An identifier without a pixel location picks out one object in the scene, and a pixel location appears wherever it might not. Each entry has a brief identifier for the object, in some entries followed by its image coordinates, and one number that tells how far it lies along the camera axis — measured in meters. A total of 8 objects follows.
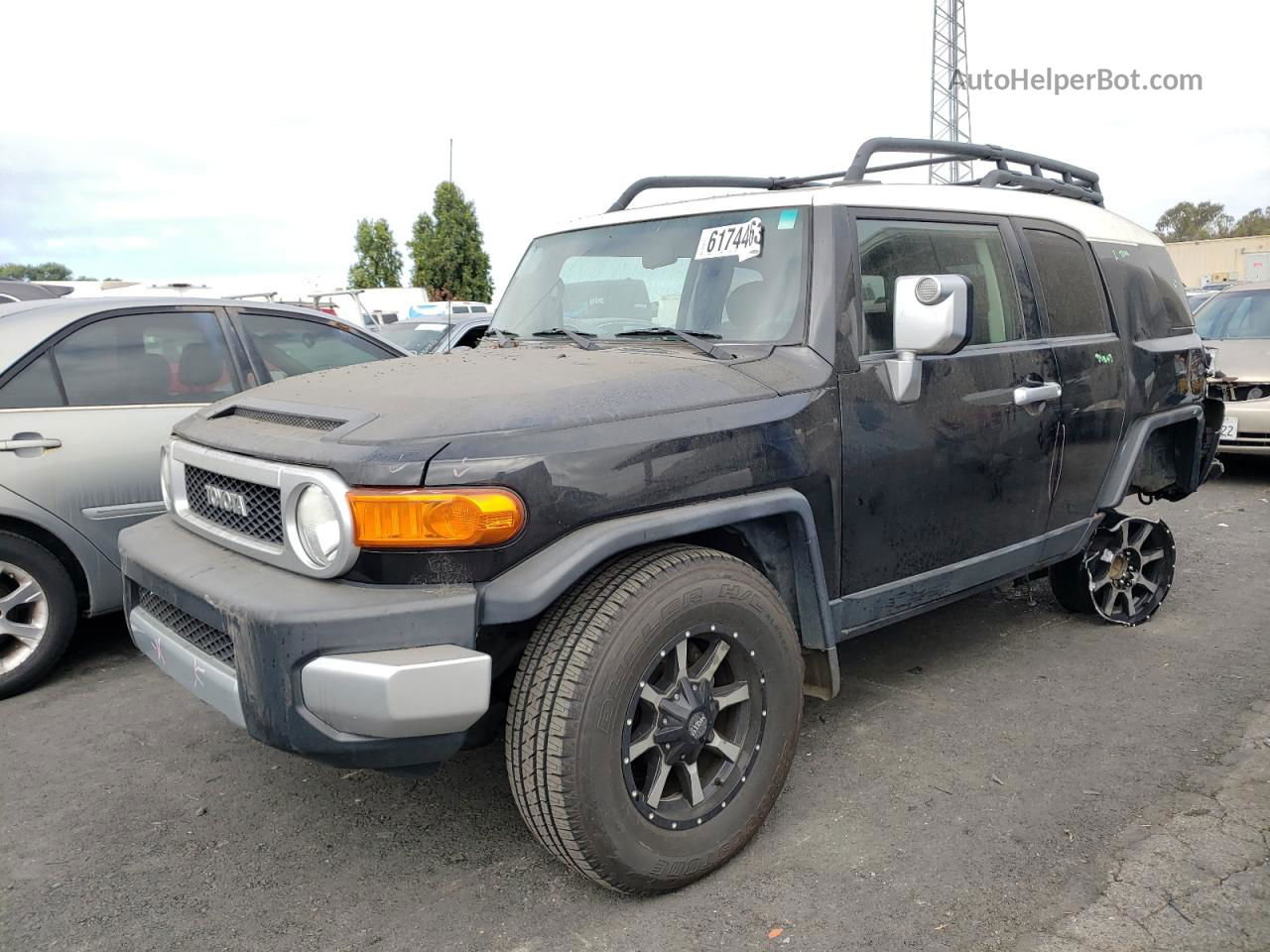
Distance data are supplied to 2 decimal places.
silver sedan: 3.96
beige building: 38.28
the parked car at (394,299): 26.89
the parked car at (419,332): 10.71
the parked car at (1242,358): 7.96
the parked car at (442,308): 16.51
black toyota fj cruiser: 2.27
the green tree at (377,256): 38.59
